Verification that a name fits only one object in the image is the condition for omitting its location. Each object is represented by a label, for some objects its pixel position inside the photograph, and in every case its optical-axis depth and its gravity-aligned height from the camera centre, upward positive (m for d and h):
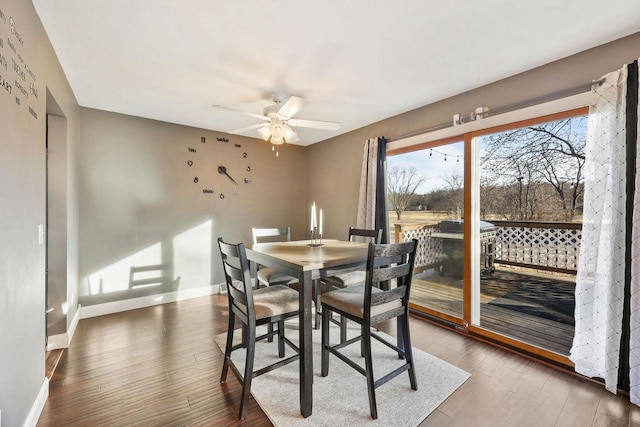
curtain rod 2.10 +0.95
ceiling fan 2.62 +0.87
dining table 1.70 -0.36
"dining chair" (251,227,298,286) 2.71 -0.62
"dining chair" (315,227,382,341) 2.45 -0.64
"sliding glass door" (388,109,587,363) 2.47 -0.17
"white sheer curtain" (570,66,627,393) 1.90 -0.19
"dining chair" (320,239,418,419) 1.69 -0.64
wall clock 3.98 +0.68
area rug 1.68 -1.25
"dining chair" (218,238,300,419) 1.73 -0.66
